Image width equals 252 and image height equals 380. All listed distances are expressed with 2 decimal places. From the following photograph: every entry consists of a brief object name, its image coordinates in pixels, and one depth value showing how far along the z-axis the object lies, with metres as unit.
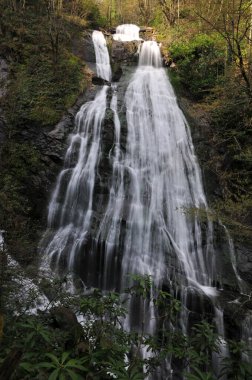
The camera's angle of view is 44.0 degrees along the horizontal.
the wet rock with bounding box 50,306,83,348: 4.62
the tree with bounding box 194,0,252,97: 9.89
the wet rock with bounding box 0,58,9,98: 12.81
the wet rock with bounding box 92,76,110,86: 15.10
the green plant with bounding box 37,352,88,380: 2.44
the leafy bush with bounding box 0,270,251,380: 2.73
